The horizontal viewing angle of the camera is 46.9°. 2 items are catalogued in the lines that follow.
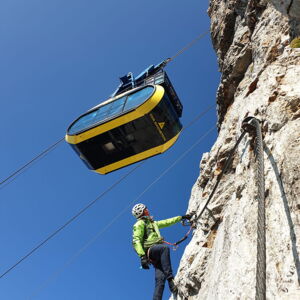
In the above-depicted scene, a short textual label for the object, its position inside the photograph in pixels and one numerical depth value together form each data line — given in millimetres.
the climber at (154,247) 5742
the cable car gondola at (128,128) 8117
